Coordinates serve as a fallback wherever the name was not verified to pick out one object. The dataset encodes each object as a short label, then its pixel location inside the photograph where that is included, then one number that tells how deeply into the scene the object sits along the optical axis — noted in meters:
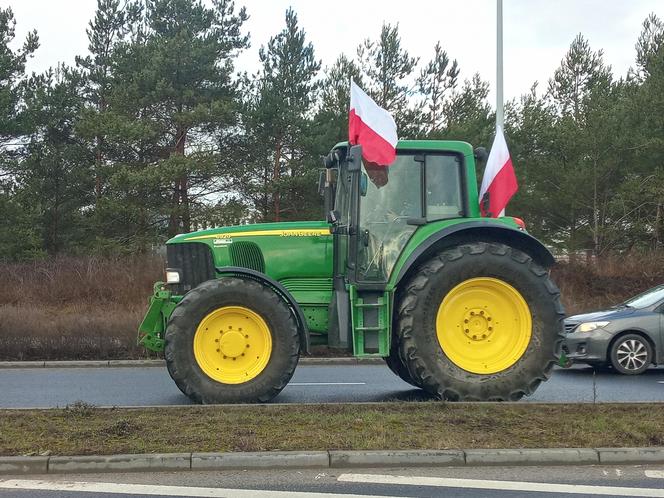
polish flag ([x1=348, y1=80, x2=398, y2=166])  8.27
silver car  12.04
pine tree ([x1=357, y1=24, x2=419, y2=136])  29.56
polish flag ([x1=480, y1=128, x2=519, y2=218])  8.79
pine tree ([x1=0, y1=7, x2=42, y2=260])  26.95
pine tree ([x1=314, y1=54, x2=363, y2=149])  27.55
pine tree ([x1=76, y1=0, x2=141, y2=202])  27.09
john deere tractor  8.03
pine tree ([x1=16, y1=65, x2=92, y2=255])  28.80
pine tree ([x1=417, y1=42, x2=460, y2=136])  30.86
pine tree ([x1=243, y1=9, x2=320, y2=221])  28.02
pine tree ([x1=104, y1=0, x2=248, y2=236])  26.98
